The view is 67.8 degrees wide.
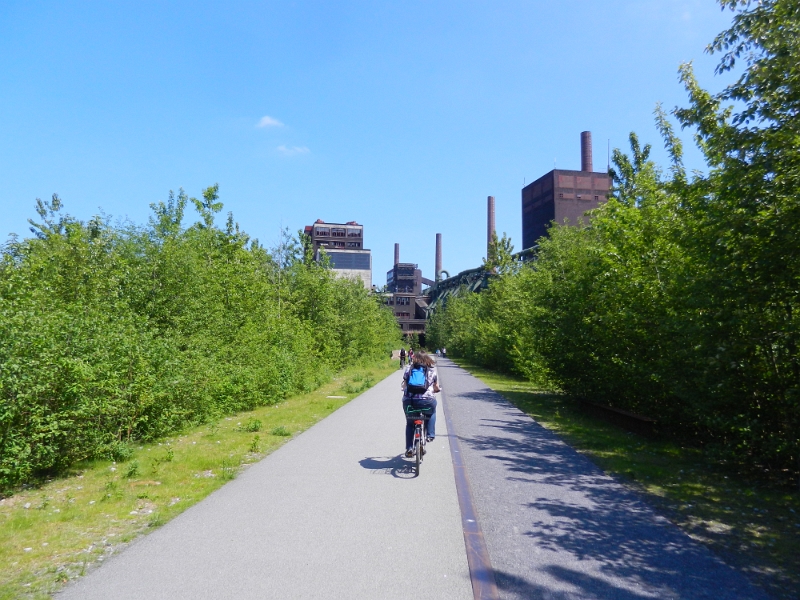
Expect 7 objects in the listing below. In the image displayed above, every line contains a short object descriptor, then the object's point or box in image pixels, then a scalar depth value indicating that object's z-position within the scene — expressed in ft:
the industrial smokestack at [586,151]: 221.25
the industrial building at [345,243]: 312.29
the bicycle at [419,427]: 26.68
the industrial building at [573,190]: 234.79
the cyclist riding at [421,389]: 28.37
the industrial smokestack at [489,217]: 254.06
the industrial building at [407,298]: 411.34
